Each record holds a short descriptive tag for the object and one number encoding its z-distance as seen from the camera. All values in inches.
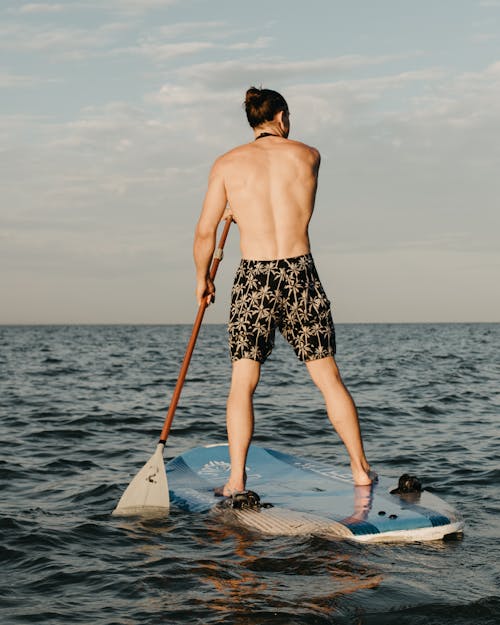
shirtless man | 193.8
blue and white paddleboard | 181.2
